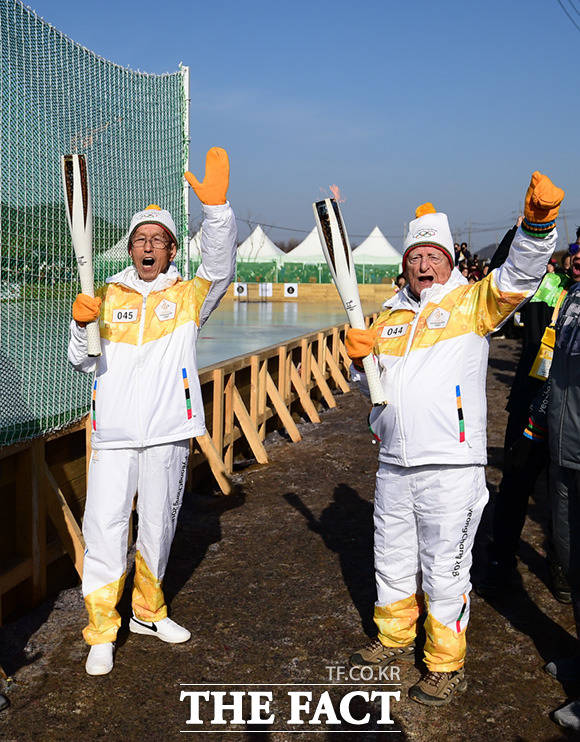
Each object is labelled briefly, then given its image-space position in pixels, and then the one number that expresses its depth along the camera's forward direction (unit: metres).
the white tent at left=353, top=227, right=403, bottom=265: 47.25
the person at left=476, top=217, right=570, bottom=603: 4.14
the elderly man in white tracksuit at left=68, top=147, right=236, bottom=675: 3.29
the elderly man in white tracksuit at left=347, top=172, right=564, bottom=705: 2.98
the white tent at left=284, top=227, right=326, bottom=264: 47.09
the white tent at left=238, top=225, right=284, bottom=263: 50.44
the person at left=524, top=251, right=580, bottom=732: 2.99
